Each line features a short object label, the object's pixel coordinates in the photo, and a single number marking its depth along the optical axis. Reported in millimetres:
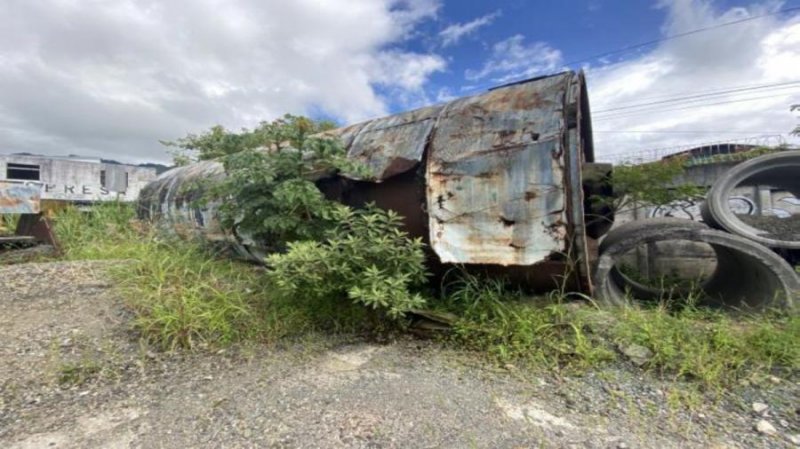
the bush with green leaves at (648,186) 3777
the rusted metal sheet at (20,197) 4875
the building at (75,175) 17984
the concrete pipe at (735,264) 3141
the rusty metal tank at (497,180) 2693
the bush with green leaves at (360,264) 2621
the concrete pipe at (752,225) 3912
